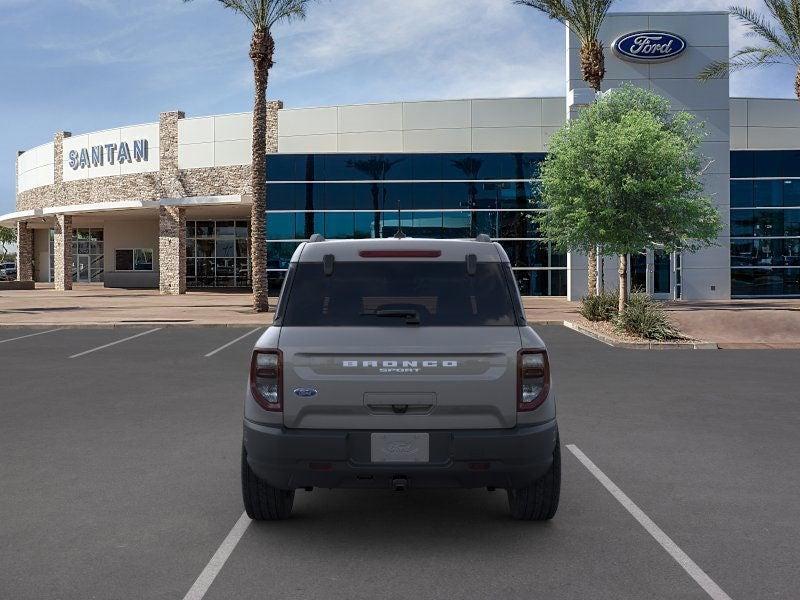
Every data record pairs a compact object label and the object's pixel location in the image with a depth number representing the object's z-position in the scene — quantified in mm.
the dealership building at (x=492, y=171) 33469
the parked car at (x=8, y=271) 62150
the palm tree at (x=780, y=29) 26828
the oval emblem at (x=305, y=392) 4496
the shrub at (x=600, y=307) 22055
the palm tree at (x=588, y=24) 26422
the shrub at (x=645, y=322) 17781
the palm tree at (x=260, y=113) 25828
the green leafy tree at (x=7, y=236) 91438
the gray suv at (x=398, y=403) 4477
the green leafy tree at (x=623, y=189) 21359
